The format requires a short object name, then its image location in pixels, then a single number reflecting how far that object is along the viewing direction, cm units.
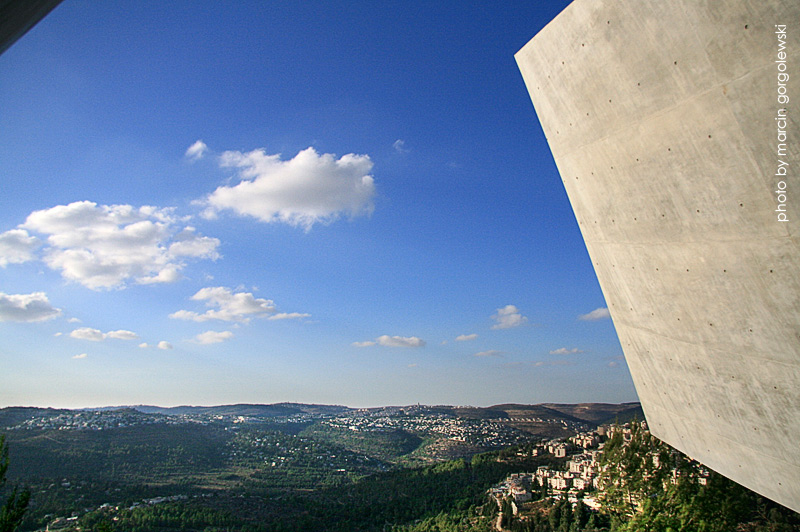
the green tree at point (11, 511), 1270
